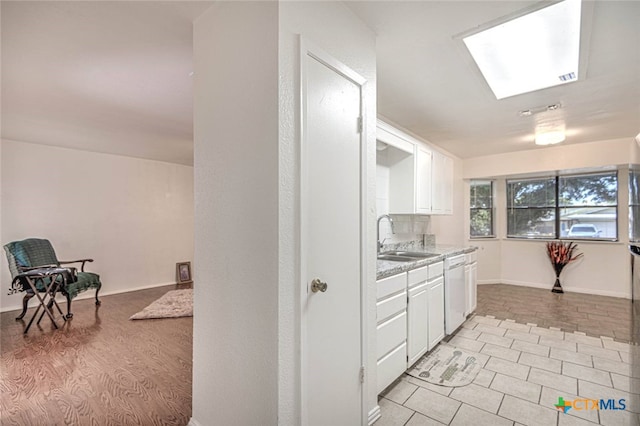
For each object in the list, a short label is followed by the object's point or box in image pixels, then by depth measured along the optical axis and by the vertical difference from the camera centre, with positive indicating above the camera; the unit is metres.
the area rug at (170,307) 3.81 -1.29
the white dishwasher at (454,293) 2.98 -0.84
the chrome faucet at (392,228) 3.19 -0.18
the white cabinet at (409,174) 3.25 +0.46
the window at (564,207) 4.85 +0.11
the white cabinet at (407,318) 2.03 -0.83
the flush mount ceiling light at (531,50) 1.84 +1.20
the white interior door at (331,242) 1.38 -0.14
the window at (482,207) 5.80 +0.13
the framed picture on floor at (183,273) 5.99 -1.18
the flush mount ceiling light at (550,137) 3.64 +0.94
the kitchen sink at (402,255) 3.02 -0.45
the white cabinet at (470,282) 3.51 -0.84
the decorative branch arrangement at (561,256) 5.01 -0.73
